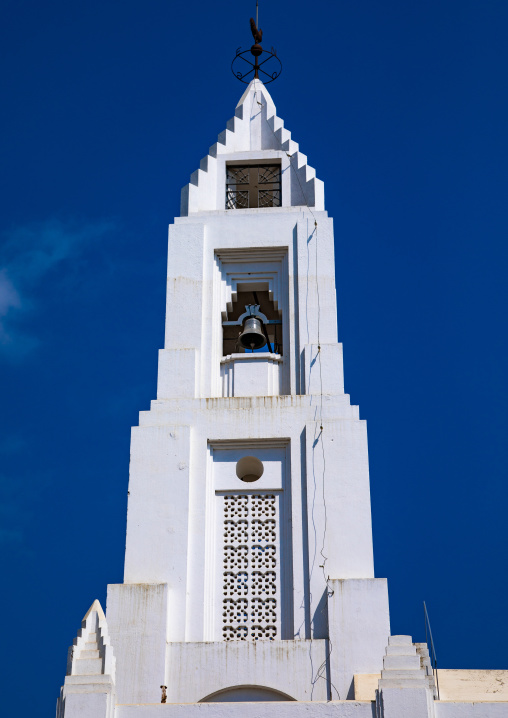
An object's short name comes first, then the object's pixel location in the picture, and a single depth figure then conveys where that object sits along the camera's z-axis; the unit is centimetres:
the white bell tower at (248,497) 2242
